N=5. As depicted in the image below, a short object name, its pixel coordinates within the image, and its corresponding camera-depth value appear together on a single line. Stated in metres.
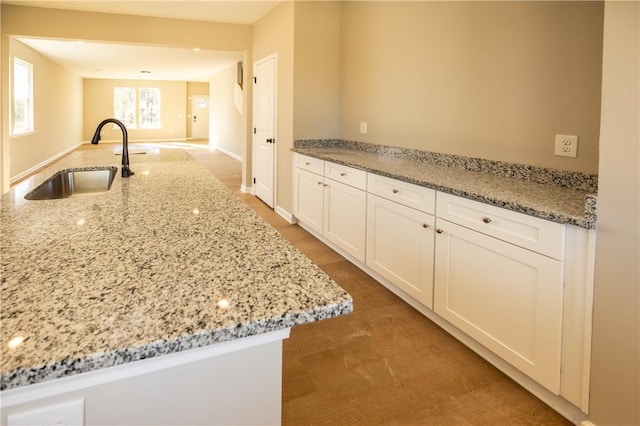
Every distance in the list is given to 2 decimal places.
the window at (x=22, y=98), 7.42
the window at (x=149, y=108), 15.57
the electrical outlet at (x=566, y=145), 2.24
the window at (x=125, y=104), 15.34
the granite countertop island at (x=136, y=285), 0.64
